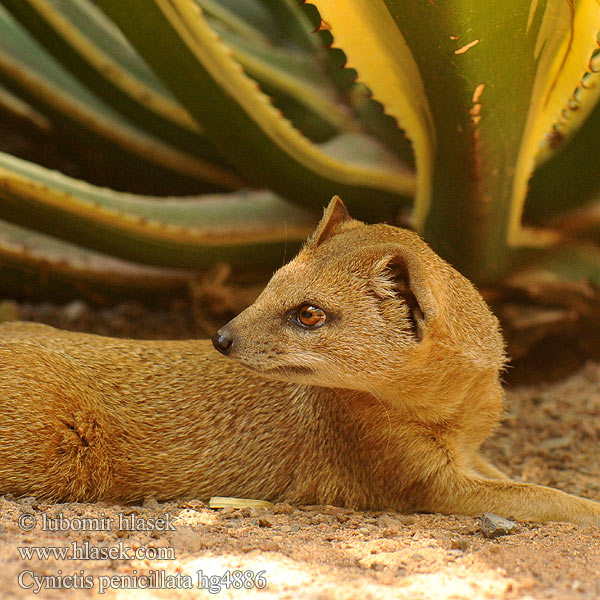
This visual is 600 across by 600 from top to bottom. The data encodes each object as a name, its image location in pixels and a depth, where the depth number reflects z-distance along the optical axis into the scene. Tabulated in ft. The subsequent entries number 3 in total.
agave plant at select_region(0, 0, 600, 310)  15.20
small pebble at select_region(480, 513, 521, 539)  14.39
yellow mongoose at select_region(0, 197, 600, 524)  15.06
